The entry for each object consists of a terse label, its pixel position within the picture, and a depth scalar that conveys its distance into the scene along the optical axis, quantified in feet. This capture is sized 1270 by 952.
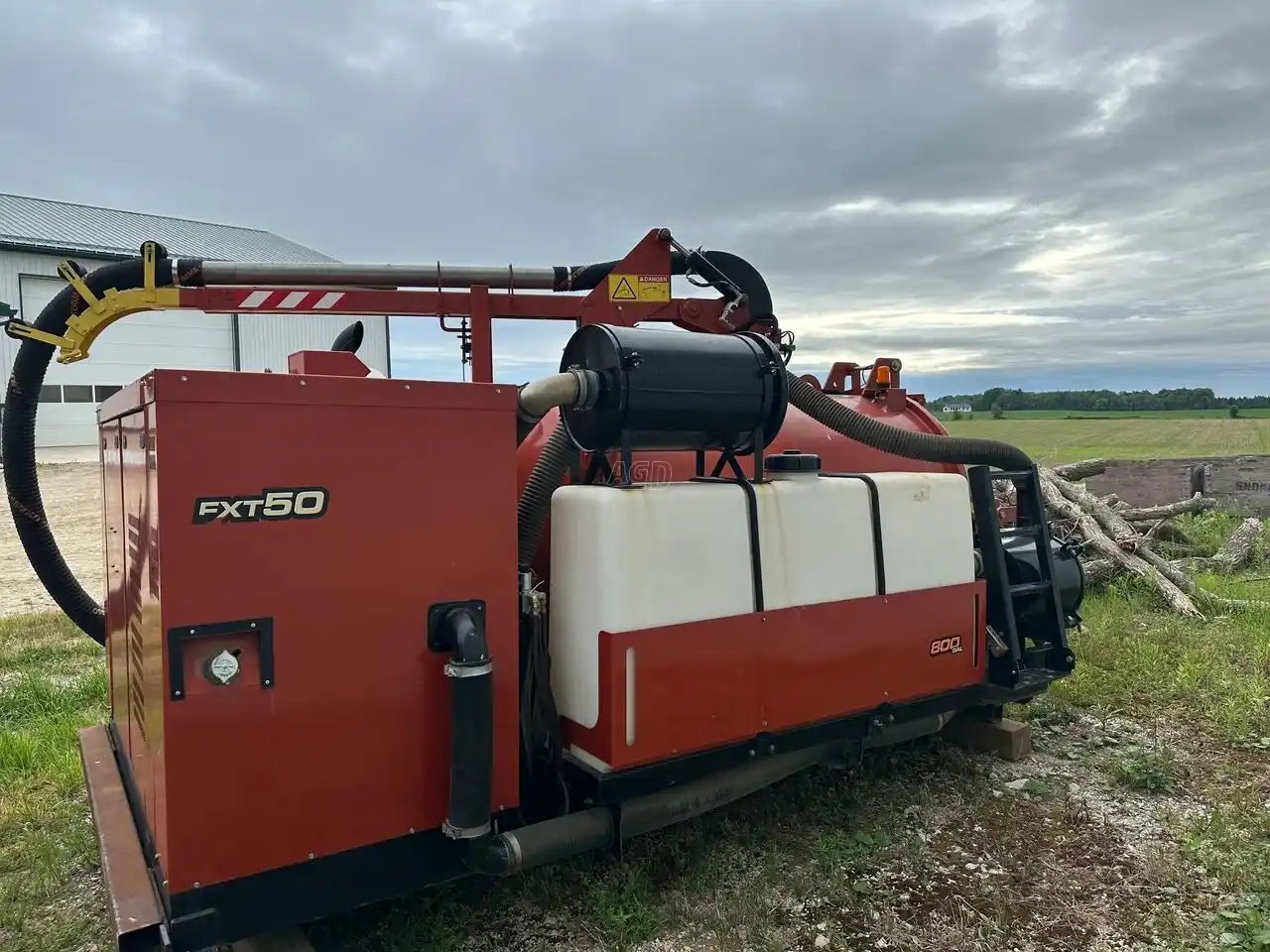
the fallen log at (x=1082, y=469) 35.58
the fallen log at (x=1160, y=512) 32.09
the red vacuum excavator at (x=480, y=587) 7.59
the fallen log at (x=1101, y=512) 26.30
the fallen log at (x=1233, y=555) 28.58
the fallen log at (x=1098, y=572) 24.98
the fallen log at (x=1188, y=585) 23.18
